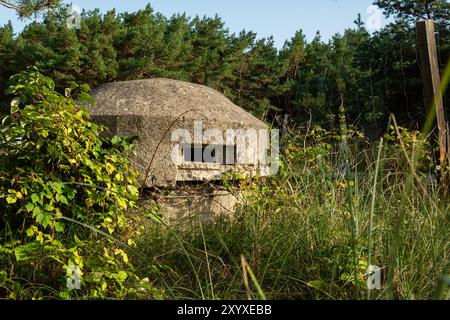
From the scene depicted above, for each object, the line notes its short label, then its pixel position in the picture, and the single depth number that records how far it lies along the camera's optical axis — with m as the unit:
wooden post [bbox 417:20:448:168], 4.67
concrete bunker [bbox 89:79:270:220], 4.38
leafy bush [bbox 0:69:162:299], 2.93
